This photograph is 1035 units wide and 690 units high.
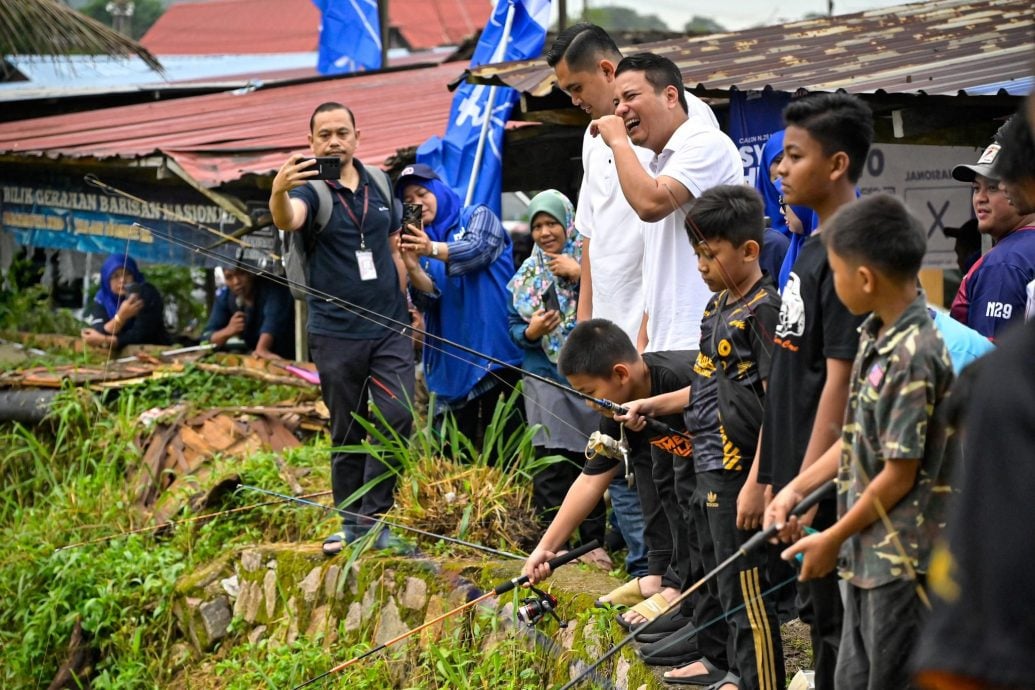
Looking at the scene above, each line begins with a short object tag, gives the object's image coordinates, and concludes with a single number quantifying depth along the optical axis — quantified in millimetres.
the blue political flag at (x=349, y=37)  16328
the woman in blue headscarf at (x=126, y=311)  11234
